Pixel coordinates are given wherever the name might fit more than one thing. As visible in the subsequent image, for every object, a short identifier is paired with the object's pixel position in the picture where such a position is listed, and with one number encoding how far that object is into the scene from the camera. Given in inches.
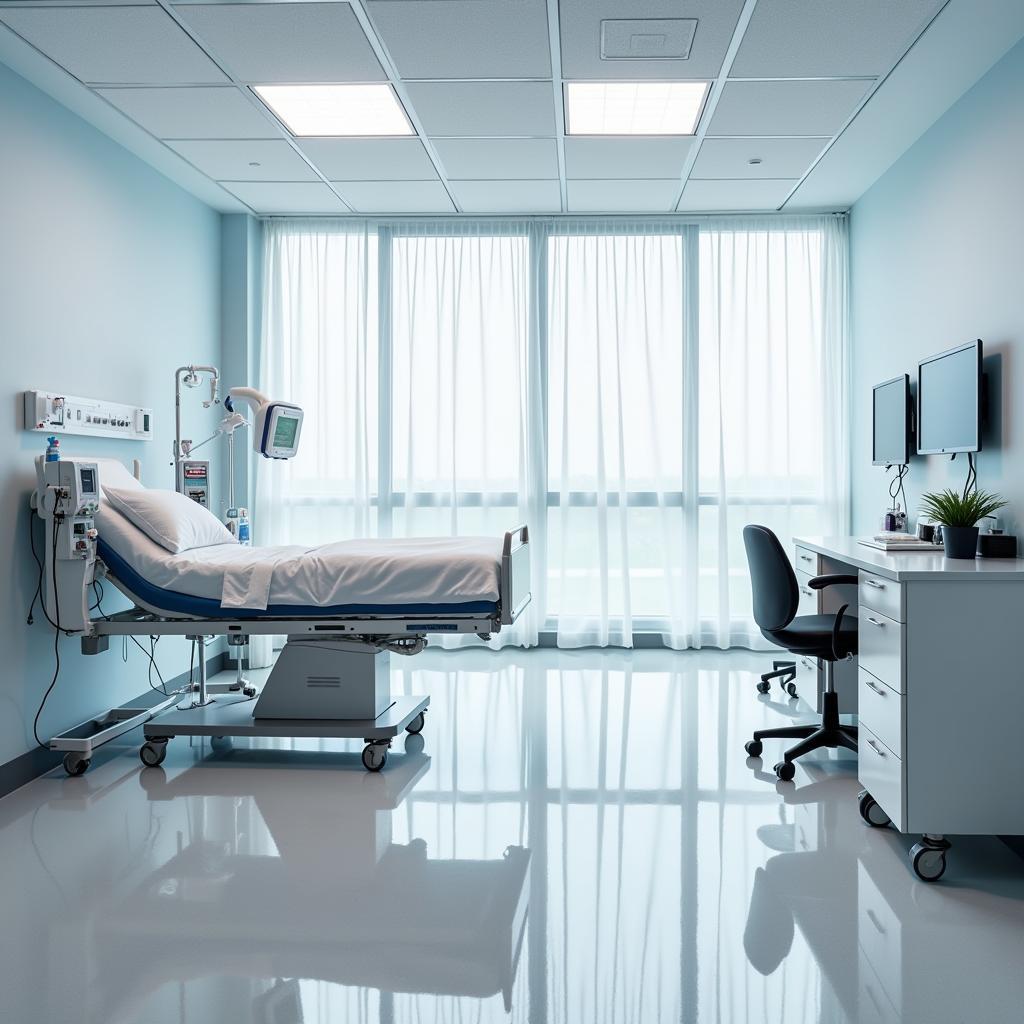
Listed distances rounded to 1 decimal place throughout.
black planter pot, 122.0
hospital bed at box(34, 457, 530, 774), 136.4
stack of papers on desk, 137.0
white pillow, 144.4
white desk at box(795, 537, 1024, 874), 102.3
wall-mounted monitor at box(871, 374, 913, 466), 165.5
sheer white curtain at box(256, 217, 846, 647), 223.0
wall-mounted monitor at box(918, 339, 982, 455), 135.9
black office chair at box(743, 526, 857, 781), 136.6
